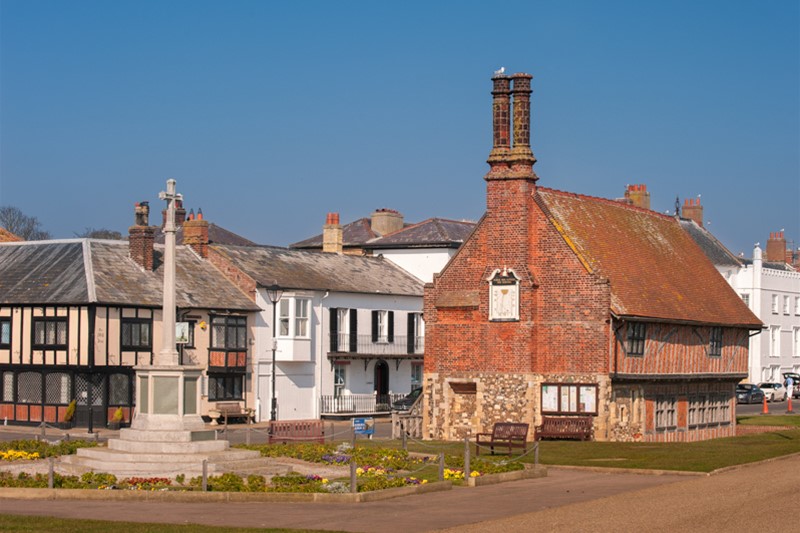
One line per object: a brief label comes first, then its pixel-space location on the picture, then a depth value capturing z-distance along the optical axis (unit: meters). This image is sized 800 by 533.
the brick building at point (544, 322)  39.78
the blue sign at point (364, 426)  41.00
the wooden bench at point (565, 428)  38.91
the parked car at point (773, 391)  74.62
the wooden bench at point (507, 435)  32.50
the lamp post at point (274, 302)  50.94
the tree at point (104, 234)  129.25
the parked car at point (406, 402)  59.06
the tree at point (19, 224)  114.38
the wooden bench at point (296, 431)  34.09
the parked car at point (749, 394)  72.01
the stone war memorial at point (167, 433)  26.95
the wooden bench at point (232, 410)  52.27
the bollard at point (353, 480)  23.28
